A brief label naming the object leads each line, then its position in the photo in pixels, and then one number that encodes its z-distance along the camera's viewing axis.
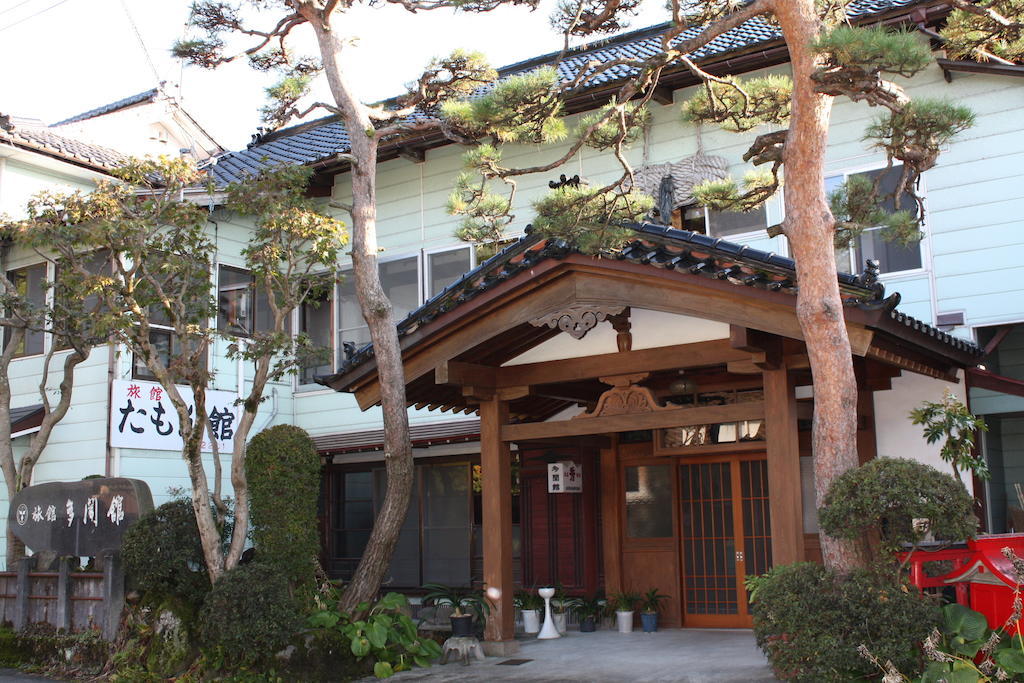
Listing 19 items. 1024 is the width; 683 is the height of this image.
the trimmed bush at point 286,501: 9.79
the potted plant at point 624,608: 12.21
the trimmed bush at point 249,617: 8.93
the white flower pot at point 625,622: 12.20
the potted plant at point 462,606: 10.44
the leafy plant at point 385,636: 9.63
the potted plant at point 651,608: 12.00
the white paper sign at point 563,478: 12.71
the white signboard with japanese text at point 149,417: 13.82
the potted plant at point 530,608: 12.45
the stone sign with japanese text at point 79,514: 10.60
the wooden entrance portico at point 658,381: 8.46
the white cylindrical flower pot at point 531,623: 12.45
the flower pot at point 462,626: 10.43
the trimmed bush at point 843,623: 6.74
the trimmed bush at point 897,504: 6.68
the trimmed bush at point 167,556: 9.79
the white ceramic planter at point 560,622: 12.40
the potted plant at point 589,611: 12.57
